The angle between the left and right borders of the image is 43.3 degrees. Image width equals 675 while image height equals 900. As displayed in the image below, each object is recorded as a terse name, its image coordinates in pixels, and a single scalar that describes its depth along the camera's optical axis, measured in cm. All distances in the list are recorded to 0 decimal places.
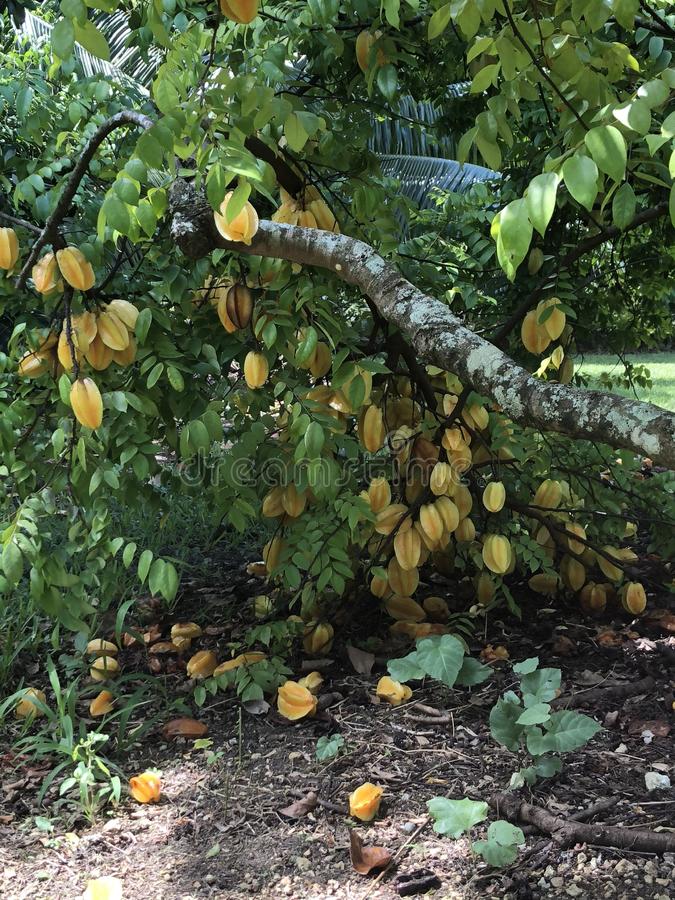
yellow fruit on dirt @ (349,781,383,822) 192
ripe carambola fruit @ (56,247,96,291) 200
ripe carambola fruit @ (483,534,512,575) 268
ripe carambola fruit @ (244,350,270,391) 227
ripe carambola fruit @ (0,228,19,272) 210
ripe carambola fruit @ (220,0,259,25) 140
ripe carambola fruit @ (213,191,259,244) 167
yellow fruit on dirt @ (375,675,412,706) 245
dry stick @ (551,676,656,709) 239
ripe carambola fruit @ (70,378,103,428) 194
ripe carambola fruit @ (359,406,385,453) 253
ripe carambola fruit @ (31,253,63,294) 203
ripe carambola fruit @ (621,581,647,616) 284
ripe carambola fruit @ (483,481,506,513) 261
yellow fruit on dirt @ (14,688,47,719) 243
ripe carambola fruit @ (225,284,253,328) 220
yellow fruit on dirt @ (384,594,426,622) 286
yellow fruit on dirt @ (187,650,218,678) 265
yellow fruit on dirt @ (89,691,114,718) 245
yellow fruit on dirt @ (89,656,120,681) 266
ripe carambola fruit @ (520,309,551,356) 266
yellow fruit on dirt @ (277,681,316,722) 238
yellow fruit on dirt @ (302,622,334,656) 271
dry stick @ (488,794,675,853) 177
